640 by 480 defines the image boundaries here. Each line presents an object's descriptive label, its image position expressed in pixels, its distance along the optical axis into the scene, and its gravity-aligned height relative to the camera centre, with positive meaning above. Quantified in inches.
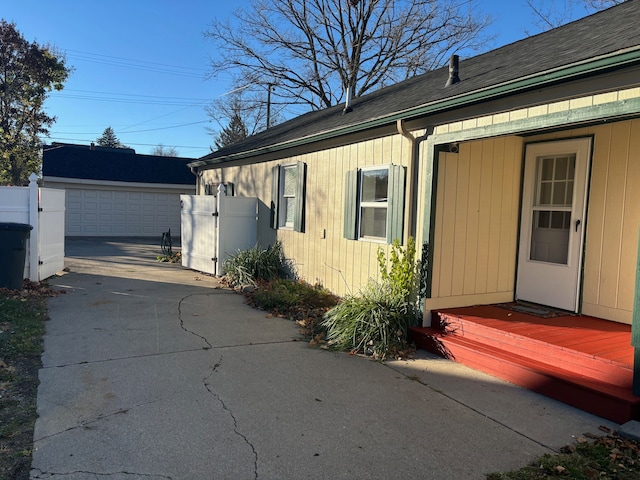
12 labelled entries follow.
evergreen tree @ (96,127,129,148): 2604.3 +391.8
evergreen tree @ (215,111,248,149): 1437.0 +264.8
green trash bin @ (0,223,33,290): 293.9 -32.4
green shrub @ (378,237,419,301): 233.0 -25.8
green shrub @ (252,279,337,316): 291.6 -53.8
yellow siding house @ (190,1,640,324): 177.9 +25.5
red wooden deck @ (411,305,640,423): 152.9 -48.9
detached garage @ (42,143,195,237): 778.2 +32.6
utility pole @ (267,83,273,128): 948.6 +262.7
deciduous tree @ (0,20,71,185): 681.6 +166.7
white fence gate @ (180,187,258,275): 416.8 -14.0
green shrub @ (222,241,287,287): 372.8 -42.6
